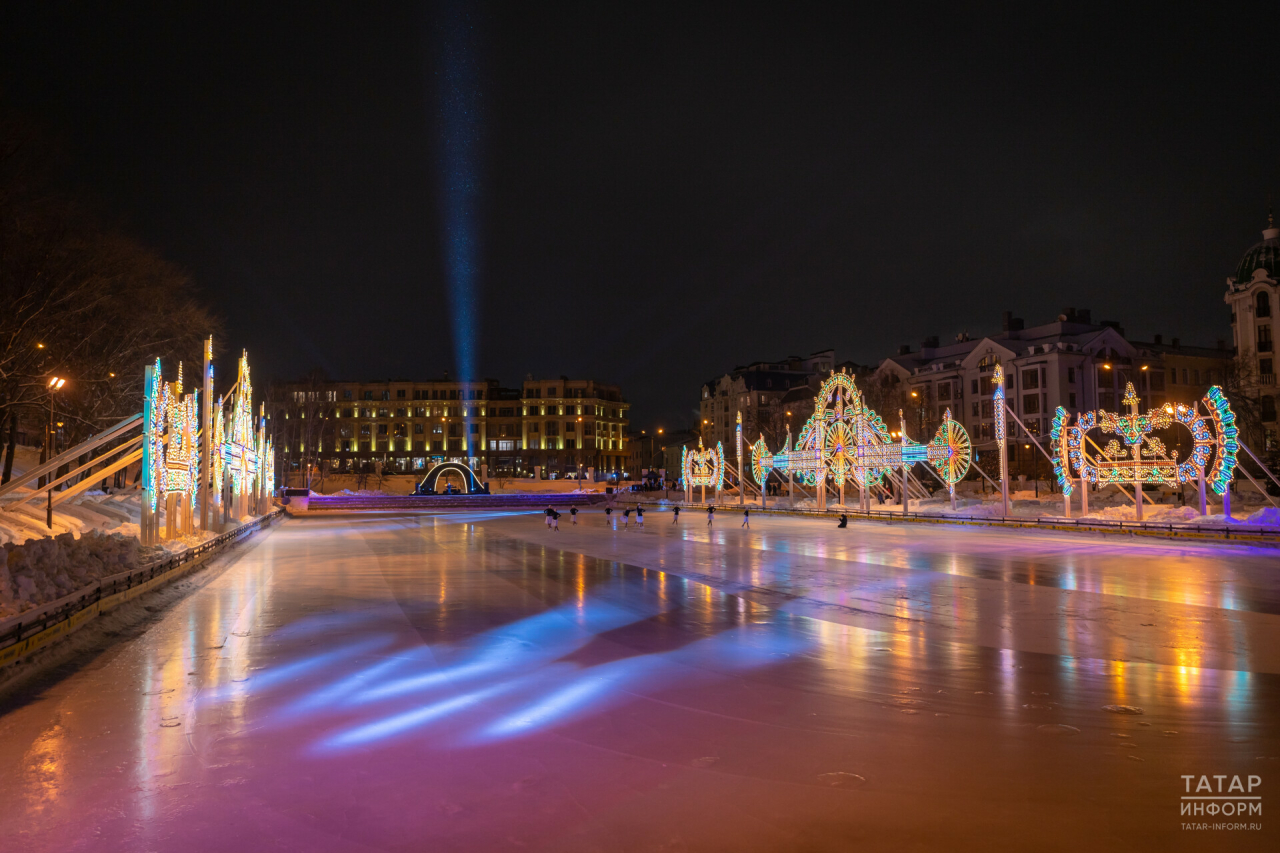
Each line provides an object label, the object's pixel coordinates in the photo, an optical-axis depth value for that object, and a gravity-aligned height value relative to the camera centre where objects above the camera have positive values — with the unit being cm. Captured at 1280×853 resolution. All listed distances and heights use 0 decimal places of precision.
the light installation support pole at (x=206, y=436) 2594 +118
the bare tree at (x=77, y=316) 2484 +601
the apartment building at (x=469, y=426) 12712 +656
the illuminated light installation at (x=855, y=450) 4106 +56
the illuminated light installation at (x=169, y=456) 2031 +49
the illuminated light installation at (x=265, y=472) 4966 -1
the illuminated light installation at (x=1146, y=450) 2783 +17
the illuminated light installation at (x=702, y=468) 5832 -35
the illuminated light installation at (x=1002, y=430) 3510 +119
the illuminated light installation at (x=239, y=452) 3322 +87
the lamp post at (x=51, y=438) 2245 +195
